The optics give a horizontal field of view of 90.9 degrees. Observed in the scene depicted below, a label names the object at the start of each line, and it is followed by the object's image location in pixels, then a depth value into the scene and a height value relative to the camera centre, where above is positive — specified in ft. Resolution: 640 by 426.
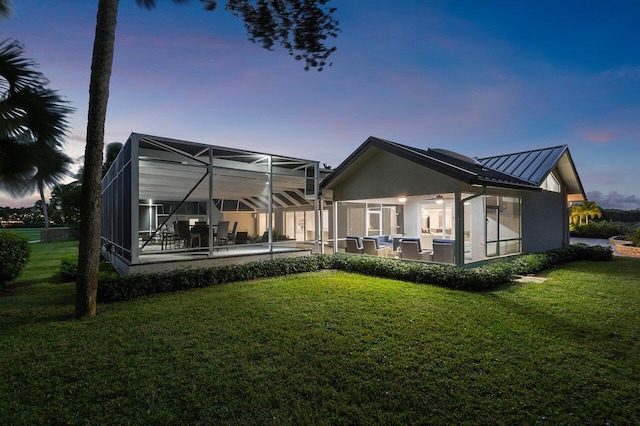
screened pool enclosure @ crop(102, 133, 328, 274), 29.43 +4.24
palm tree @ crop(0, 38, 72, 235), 18.19 +5.80
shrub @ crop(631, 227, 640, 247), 54.80 -3.45
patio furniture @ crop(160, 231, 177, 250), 42.19 -2.32
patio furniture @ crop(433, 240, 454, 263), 33.58 -3.40
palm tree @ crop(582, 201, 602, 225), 118.32 +3.69
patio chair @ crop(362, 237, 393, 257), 41.65 -3.56
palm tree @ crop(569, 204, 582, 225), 119.55 +2.05
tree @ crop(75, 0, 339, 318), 19.84 +6.28
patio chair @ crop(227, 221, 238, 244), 49.12 -2.56
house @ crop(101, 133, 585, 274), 31.40 +3.06
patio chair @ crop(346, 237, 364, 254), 42.86 -3.49
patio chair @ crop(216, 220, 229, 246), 40.65 -1.49
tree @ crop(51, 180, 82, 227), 108.58 +6.56
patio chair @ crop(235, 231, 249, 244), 44.83 -2.49
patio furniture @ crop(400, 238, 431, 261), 38.22 -3.61
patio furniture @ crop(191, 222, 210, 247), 37.42 -1.60
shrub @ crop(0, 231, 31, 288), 28.91 -3.13
